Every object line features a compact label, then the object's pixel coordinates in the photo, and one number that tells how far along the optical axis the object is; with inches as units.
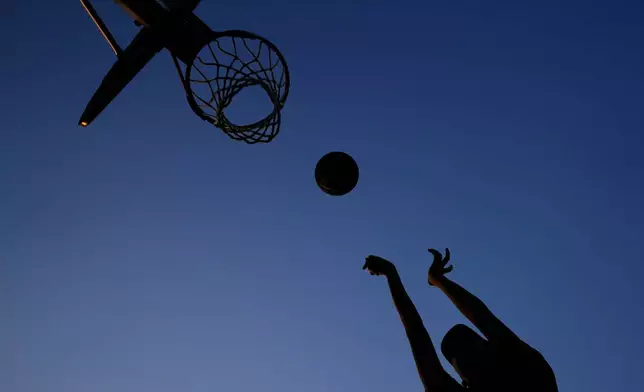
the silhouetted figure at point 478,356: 75.9
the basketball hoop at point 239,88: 236.8
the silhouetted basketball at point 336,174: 208.2
